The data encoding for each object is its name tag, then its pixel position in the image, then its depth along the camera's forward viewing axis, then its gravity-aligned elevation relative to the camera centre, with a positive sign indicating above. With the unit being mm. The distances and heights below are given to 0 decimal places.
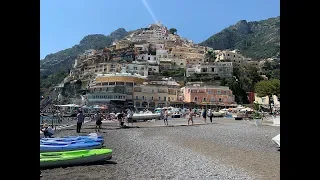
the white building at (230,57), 69693 +13674
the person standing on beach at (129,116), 18644 -1911
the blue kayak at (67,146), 7652 -1992
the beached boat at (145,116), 25707 -2717
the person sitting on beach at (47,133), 10156 -1899
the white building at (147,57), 72080 +13730
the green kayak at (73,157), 6321 -2004
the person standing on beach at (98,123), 14816 -2033
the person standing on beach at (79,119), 12980 -1574
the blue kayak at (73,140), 8458 -1944
